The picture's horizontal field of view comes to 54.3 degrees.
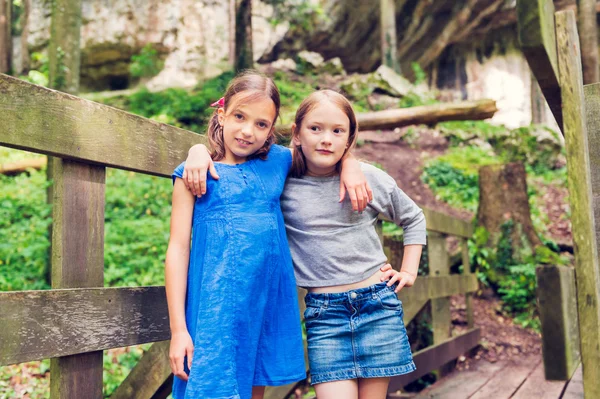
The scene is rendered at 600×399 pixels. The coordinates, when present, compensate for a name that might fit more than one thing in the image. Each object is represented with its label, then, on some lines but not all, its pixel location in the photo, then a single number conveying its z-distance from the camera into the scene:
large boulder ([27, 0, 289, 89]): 16.05
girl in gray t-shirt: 2.01
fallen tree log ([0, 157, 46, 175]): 9.33
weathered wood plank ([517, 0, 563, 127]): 2.06
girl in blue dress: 1.72
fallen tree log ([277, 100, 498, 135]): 6.66
